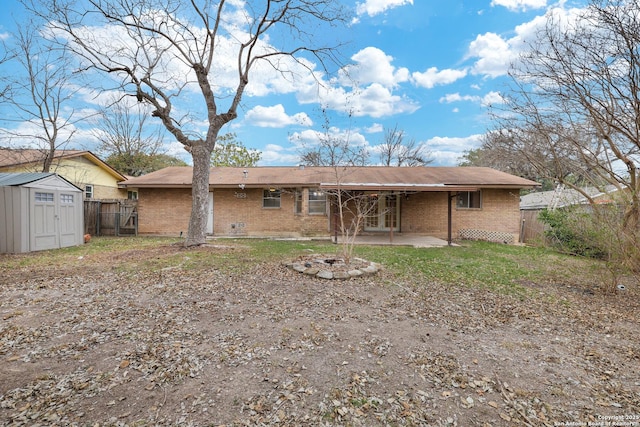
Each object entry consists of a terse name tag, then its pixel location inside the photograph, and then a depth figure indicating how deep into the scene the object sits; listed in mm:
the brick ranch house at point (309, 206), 13297
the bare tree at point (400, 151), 26983
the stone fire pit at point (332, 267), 6137
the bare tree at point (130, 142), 23969
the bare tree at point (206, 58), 9875
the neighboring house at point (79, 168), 15289
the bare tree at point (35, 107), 11852
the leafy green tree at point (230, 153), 29531
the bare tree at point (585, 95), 5266
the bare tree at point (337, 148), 9234
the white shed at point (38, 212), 8773
